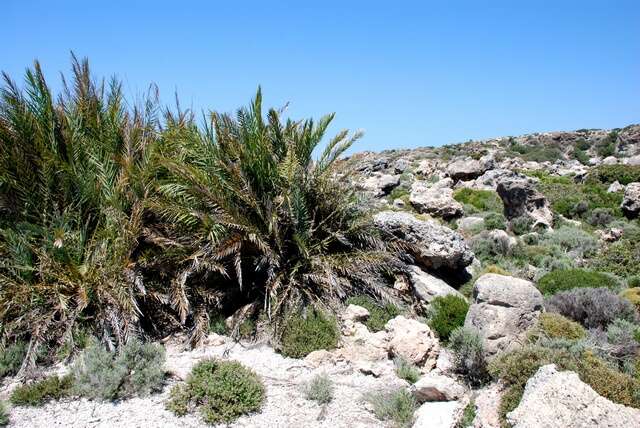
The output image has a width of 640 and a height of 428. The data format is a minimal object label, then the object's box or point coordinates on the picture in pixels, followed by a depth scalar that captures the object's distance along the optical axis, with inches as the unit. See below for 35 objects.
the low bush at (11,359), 208.2
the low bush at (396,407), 172.6
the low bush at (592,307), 250.2
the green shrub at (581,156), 1538.0
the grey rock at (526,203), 549.0
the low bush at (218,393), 176.7
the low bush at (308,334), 226.8
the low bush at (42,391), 184.2
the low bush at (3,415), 169.8
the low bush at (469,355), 203.9
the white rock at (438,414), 161.5
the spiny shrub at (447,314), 248.2
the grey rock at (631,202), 557.3
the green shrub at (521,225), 523.2
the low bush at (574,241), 425.9
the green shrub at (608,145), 1548.0
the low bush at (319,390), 187.3
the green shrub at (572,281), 300.7
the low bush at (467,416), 168.9
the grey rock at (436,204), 530.0
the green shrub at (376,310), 252.2
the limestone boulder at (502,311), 216.8
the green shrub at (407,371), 205.5
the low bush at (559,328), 214.4
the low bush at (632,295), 270.4
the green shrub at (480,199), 657.4
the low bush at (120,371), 188.4
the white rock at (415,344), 217.6
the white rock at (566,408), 135.6
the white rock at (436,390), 180.7
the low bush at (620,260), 362.7
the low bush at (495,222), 515.2
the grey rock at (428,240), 305.4
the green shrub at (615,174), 832.3
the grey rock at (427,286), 284.5
